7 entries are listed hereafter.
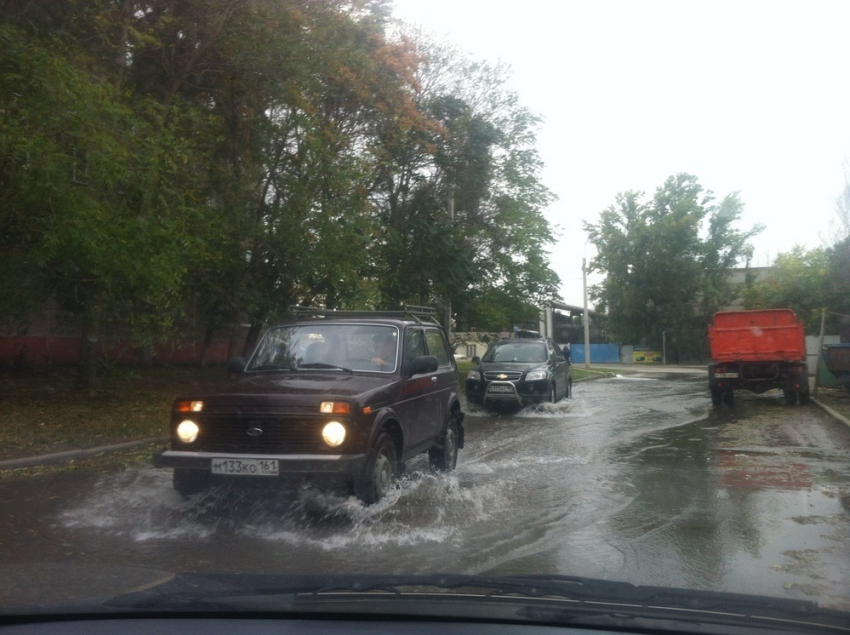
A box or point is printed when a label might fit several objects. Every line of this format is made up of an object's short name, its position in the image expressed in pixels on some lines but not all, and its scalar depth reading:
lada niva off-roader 6.84
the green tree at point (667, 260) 56.62
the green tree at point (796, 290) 49.81
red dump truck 19.41
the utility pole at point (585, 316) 47.84
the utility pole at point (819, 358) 22.14
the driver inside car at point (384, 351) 8.41
